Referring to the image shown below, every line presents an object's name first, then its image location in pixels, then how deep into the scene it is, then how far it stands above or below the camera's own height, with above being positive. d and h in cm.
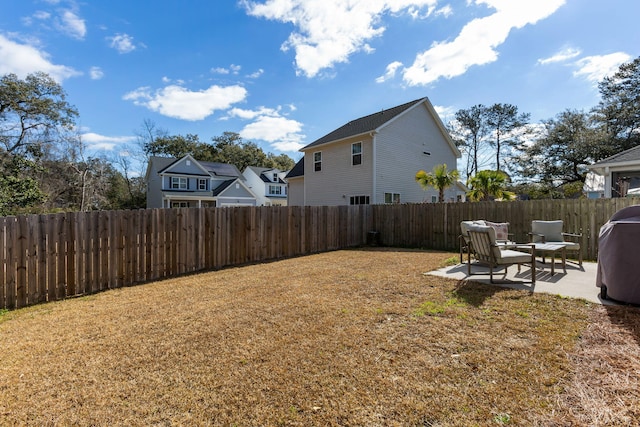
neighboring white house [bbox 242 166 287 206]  3719 +324
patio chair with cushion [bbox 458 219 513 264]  721 -62
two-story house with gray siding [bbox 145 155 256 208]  2912 +272
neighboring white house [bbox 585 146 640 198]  1050 +135
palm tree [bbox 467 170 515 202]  1303 +107
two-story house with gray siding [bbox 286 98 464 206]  1563 +307
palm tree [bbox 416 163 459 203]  1384 +144
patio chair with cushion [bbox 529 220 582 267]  689 -60
